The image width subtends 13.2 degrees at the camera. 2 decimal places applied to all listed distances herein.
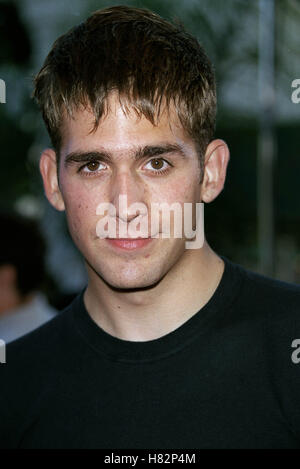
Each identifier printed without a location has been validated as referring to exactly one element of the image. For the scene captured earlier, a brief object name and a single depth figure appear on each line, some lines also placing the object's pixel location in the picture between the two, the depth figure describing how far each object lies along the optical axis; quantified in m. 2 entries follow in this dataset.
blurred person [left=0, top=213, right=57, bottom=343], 1.84
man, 1.21
